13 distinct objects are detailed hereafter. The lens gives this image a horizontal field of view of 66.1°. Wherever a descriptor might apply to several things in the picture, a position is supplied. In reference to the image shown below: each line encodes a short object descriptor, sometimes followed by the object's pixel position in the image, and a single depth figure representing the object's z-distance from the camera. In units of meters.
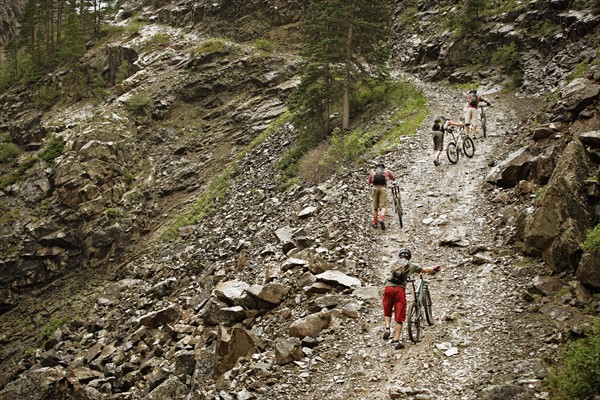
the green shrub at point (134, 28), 51.86
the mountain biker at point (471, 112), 19.91
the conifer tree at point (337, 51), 28.45
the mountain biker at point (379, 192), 15.52
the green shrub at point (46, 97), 44.40
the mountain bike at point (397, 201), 15.69
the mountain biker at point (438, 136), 19.09
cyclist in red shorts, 9.78
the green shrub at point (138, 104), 38.72
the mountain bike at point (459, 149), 19.31
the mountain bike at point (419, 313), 9.76
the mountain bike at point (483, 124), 21.14
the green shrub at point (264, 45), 45.50
